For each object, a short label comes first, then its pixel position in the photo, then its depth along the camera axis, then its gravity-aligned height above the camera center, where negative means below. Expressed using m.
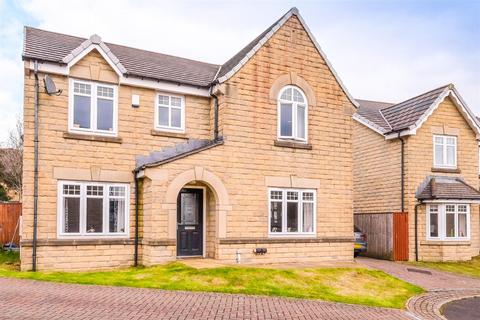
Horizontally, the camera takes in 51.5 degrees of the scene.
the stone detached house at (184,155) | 15.86 +1.07
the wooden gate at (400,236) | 22.28 -2.20
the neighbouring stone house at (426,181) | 22.75 +0.32
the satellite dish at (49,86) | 15.52 +3.07
